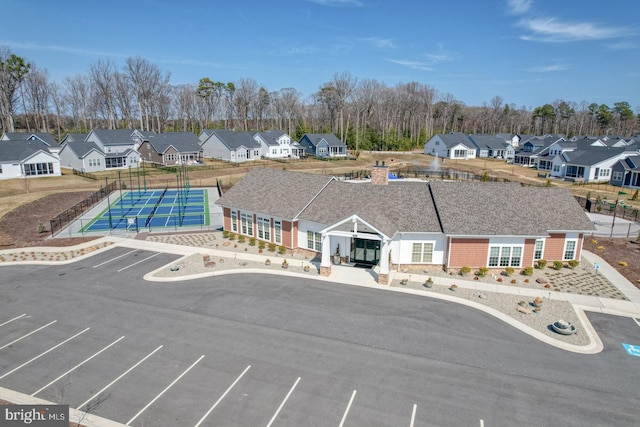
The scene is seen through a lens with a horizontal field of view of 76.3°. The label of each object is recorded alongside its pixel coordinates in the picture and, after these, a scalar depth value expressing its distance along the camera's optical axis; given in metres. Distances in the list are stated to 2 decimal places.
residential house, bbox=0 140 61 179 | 60.56
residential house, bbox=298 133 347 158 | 94.50
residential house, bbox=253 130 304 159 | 92.12
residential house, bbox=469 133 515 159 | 103.19
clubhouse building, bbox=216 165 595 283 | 26.78
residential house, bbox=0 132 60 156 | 78.38
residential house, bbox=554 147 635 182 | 66.81
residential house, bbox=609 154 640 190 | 60.75
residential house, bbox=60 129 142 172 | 68.75
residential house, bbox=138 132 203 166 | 77.00
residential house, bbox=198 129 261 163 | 83.19
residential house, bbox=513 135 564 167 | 88.96
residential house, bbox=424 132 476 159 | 98.44
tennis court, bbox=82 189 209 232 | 39.34
